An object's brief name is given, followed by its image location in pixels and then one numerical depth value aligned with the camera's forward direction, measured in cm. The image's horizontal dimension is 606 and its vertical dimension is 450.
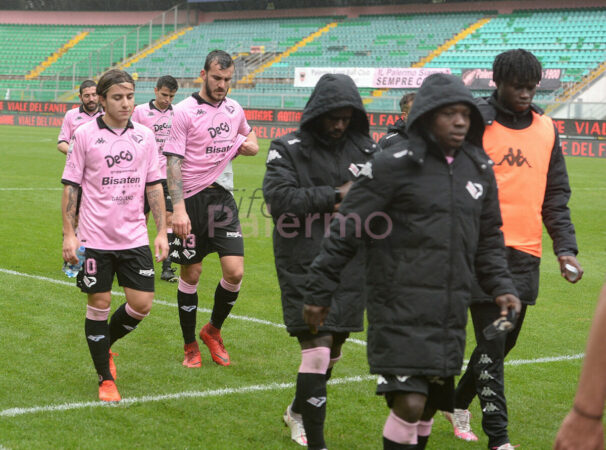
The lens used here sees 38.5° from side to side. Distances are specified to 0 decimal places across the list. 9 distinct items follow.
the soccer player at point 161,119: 989
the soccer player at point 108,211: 557
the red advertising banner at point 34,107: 4184
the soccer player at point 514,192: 472
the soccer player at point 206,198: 658
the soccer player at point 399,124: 625
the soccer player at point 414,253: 370
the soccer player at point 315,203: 451
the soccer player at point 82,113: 993
